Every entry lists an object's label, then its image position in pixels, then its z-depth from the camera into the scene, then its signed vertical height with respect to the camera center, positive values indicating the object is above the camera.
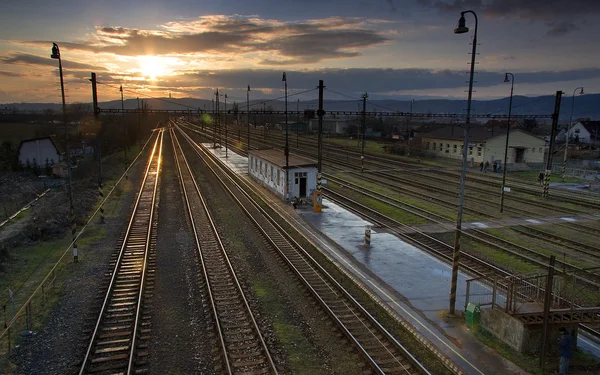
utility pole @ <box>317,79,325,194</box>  26.97 +0.03
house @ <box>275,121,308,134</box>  122.00 -1.42
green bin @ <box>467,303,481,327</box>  12.19 -5.52
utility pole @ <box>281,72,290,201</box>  29.80 -3.81
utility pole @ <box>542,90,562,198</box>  33.00 -0.26
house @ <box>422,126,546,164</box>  54.17 -2.72
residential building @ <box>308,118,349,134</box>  121.81 -0.80
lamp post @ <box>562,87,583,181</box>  45.93 -4.79
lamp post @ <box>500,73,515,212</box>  26.11 +2.34
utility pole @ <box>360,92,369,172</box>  45.59 +2.96
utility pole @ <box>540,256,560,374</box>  9.99 -4.49
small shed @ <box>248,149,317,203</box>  30.33 -4.02
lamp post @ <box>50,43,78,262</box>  17.66 +1.00
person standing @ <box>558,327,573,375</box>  9.65 -5.22
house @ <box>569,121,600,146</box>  91.31 -0.85
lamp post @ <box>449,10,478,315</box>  11.40 -0.43
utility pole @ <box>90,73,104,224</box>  30.70 +1.52
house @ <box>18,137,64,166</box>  56.09 -4.63
